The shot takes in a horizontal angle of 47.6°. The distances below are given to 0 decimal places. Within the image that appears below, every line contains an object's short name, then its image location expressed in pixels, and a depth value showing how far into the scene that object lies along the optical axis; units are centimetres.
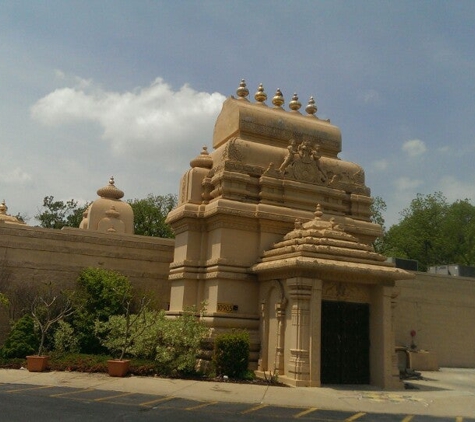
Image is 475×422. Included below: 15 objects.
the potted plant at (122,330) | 1477
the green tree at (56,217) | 4100
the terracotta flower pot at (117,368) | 1354
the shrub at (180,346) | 1422
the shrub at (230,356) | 1416
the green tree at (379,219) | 4147
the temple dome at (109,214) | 2297
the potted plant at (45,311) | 1405
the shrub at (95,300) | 1644
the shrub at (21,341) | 1507
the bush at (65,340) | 1573
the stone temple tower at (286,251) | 1439
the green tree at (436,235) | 3994
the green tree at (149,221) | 4338
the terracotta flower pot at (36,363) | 1402
